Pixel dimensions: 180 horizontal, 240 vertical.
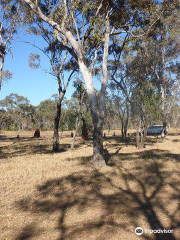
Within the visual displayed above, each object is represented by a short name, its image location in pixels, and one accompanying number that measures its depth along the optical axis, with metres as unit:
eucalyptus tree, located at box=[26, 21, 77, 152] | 15.35
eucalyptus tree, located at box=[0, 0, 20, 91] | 16.75
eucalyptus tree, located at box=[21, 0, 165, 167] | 8.80
